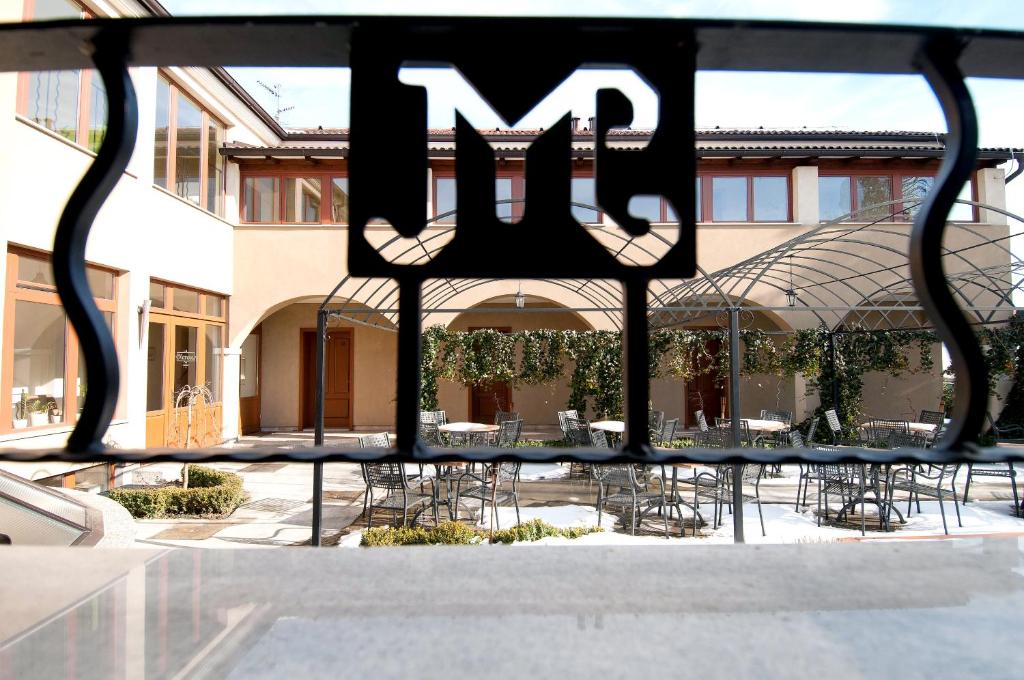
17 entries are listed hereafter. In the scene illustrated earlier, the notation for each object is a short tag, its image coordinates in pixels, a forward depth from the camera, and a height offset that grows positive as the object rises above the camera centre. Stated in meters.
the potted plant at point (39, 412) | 6.85 -0.53
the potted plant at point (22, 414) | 6.64 -0.53
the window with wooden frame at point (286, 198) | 11.96 +3.43
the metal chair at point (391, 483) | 5.90 -1.21
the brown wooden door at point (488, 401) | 14.19 -0.84
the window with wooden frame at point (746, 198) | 11.75 +3.33
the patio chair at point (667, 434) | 8.71 -1.06
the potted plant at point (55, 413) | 7.16 -0.56
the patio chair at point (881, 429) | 8.73 -1.03
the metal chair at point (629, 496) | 6.02 -1.35
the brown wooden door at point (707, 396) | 14.00 -0.73
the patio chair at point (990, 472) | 6.57 -1.53
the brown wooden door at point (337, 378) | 14.20 -0.28
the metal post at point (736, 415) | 5.10 -0.45
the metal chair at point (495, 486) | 6.24 -1.44
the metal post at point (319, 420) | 5.18 -0.51
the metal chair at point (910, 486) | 5.76 -1.24
